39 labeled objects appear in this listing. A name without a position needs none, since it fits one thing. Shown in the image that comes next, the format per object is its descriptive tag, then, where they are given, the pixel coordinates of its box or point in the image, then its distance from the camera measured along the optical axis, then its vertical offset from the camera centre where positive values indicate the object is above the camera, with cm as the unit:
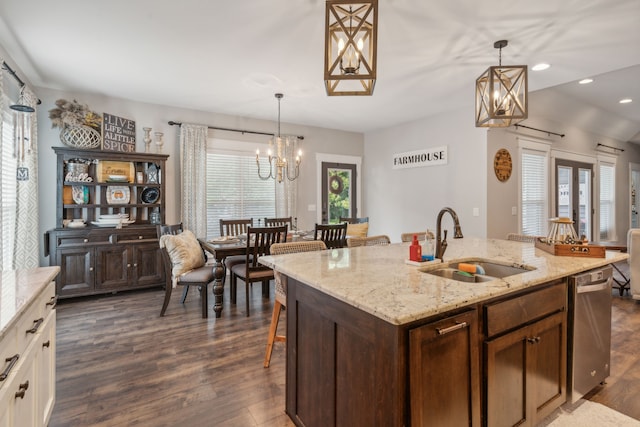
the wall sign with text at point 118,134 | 438 +107
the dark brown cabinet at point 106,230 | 400 -25
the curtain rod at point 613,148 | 693 +140
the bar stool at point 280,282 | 234 -52
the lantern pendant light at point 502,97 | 248 +89
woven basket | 413 +95
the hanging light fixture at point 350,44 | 163 +85
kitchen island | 118 -57
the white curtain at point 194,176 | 500 +53
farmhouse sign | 536 +92
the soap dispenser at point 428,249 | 195 -27
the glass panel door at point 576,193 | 621 +34
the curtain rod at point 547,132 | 518 +134
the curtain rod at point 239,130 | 498 +136
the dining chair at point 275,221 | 509 -17
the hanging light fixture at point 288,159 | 581 +94
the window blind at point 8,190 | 319 +22
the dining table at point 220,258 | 347 -51
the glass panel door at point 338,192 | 654 +38
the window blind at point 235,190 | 538 +35
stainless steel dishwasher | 187 -73
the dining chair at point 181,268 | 348 -63
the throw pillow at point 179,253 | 350 -46
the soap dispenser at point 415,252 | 191 -25
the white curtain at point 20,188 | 315 +24
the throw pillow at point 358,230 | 495 -30
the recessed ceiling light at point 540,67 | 349 +156
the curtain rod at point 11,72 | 291 +128
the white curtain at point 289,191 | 591 +36
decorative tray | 210 -26
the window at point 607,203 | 733 +16
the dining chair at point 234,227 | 440 -27
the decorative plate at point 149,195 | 472 +23
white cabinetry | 113 -63
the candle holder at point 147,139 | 469 +103
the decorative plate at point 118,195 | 447 +22
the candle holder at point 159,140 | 473 +103
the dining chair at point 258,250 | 353 -44
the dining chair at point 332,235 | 381 -29
